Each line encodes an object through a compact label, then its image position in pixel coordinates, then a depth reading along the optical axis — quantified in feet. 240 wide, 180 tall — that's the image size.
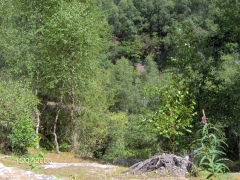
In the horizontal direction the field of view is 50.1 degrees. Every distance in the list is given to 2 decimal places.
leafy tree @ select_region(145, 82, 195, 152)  24.99
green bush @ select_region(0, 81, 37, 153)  28.55
